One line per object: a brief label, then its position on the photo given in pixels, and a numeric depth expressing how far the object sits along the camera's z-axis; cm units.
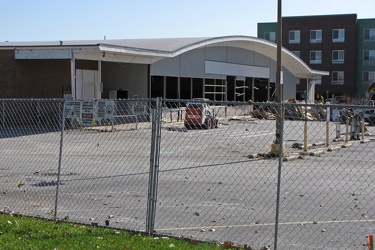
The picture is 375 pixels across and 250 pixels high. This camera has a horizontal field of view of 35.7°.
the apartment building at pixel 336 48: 7706
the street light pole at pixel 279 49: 2092
